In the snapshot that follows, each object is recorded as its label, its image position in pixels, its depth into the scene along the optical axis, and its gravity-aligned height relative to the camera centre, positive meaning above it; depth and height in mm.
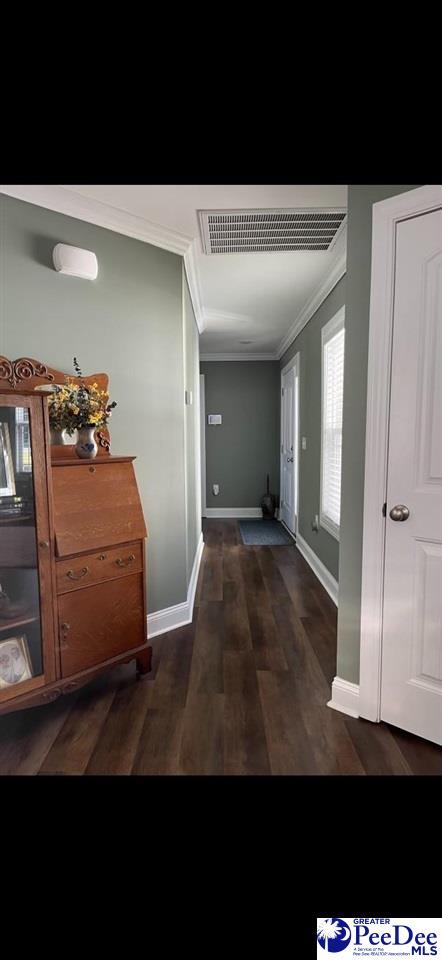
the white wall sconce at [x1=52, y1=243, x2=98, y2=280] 2025 +879
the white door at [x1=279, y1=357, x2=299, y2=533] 4848 -118
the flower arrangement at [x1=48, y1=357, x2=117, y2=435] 1977 +147
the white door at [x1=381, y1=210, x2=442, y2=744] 1558 -232
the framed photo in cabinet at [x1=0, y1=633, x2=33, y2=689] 1679 -897
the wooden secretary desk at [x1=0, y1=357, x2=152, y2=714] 1701 -517
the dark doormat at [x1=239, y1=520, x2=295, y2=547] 4832 -1192
